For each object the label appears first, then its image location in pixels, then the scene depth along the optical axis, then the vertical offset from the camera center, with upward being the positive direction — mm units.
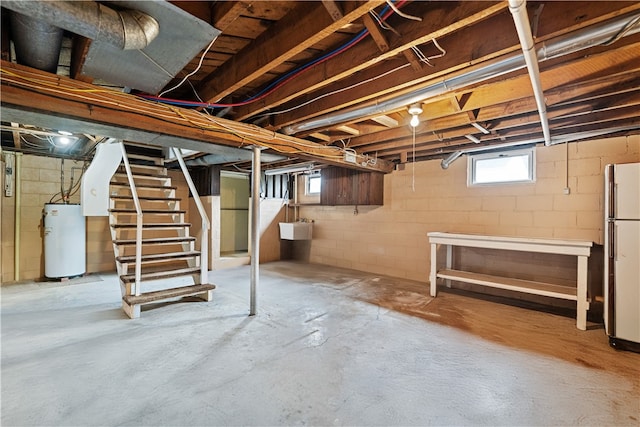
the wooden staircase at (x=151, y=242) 3014 -358
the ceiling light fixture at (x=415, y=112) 2395 +902
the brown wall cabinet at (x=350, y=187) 5059 +511
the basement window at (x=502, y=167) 3697 +684
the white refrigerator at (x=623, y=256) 2318 -329
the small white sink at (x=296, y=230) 5974 -355
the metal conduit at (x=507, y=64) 1329 +894
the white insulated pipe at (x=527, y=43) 1138 +831
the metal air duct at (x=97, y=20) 1136 +824
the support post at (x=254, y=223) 3068 -110
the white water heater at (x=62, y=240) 4180 -433
